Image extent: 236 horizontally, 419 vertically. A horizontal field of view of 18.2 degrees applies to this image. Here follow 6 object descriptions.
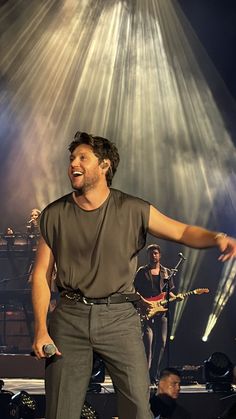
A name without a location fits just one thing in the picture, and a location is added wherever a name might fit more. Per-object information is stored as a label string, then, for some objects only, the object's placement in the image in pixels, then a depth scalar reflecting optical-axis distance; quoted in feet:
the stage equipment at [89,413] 23.32
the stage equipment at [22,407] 24.68
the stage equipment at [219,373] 30.76
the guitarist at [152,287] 39.27
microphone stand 37.91
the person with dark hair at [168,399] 26.22
